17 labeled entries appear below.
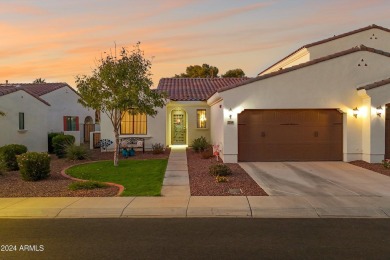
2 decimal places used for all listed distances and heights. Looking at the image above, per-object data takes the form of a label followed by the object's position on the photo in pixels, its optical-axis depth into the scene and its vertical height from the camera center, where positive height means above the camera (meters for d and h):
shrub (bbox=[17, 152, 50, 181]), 12.50 -1.37
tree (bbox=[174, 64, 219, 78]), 52.85 +8.25
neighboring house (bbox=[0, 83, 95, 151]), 20.69 +0.77
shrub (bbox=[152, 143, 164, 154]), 20.23 -1.23
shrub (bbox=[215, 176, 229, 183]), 12.00 -1.74
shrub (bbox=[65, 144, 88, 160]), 18.28 -1.33
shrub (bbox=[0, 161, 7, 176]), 13.87 -1.61
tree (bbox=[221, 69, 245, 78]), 52.99 +7.84
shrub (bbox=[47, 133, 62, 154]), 23.51 -1.14
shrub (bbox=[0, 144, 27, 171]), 15.52 -1.25
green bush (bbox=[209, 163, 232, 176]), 12.88 -1.58
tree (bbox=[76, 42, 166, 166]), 14.98 +1.73
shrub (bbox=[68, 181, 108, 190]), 10.95 -1.79
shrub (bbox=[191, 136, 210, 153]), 20.78 -1.06
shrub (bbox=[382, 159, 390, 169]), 14.57 -1.51
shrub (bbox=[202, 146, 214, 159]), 18.00 -1.37
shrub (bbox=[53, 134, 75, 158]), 20.31 -0.95
